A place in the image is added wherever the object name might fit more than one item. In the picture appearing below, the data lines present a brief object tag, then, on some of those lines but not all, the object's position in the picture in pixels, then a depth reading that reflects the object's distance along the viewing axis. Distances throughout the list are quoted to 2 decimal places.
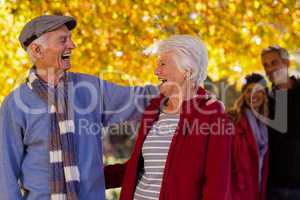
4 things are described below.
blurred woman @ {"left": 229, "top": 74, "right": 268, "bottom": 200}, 8.15
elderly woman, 5.75
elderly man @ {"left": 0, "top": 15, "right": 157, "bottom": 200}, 5.85
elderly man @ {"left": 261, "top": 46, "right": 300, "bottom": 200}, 8.08
